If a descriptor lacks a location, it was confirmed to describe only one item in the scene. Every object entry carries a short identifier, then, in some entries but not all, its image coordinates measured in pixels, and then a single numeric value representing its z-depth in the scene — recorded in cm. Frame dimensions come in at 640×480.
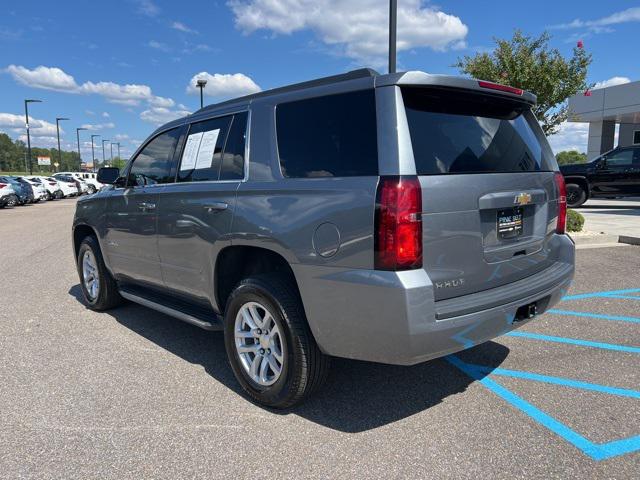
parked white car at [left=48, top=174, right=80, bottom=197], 3570
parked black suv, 1535
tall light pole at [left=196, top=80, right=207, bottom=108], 2444
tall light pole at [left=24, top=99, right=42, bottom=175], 4208
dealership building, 2323
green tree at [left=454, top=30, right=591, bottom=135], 1173
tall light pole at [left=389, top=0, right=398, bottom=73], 870
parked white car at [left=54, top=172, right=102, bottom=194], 4110
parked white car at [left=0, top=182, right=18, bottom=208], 2339
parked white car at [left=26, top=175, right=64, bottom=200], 3143
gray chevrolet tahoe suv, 257
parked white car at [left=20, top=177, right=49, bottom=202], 2798
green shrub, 959
